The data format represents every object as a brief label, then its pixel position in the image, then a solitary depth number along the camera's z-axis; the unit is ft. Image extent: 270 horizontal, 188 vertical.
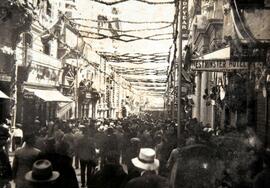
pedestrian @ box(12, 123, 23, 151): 63.14
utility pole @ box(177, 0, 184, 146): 46.78
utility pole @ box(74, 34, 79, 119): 133.69
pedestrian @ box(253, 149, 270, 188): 23.43
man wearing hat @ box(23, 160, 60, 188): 20.34
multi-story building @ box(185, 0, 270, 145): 44.21
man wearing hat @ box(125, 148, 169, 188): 20.85
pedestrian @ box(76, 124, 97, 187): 45.55
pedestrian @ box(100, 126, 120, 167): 47.05
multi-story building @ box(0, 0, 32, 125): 72.89
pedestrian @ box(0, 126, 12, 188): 32.55
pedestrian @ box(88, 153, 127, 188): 24.99
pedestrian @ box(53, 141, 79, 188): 24.81
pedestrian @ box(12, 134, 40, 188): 31.24
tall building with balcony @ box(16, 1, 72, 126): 85.97
